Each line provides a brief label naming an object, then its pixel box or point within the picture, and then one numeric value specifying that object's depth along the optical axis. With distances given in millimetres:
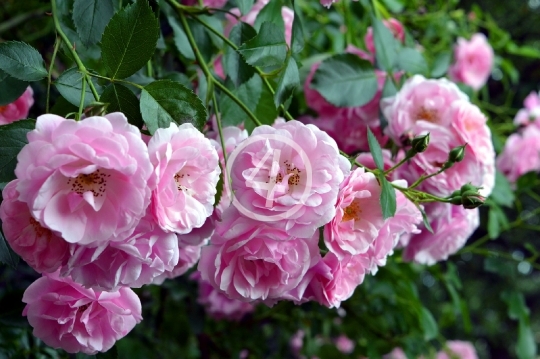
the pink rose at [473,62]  1095
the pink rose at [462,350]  1559
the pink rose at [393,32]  756
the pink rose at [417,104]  562
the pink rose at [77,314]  403
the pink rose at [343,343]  1670
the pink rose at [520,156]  925
